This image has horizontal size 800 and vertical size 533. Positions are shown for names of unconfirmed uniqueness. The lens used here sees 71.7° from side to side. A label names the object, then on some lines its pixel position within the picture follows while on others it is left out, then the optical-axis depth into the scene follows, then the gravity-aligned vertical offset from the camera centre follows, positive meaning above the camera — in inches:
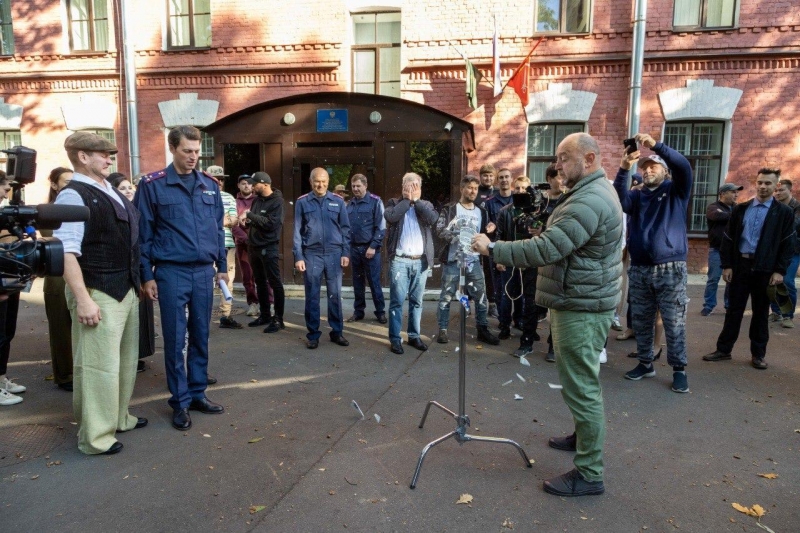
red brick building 380.8 +88.0
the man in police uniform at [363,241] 301.7 -27.3
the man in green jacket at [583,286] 124.6 -21.2
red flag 400.2 +80.9
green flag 394.1 +79.0
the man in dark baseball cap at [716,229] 317.4 -19.8
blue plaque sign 375.2 +48.0
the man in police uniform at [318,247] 248.5 -25.0
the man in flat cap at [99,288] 138.8 -25.5
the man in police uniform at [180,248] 157.0 -16.7
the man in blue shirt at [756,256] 219.0 -24.3
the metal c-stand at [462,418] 140.8 -58.4
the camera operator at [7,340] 181.0 -49.9
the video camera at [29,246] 95.4 -10.2
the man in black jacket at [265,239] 277.6 -24.2
